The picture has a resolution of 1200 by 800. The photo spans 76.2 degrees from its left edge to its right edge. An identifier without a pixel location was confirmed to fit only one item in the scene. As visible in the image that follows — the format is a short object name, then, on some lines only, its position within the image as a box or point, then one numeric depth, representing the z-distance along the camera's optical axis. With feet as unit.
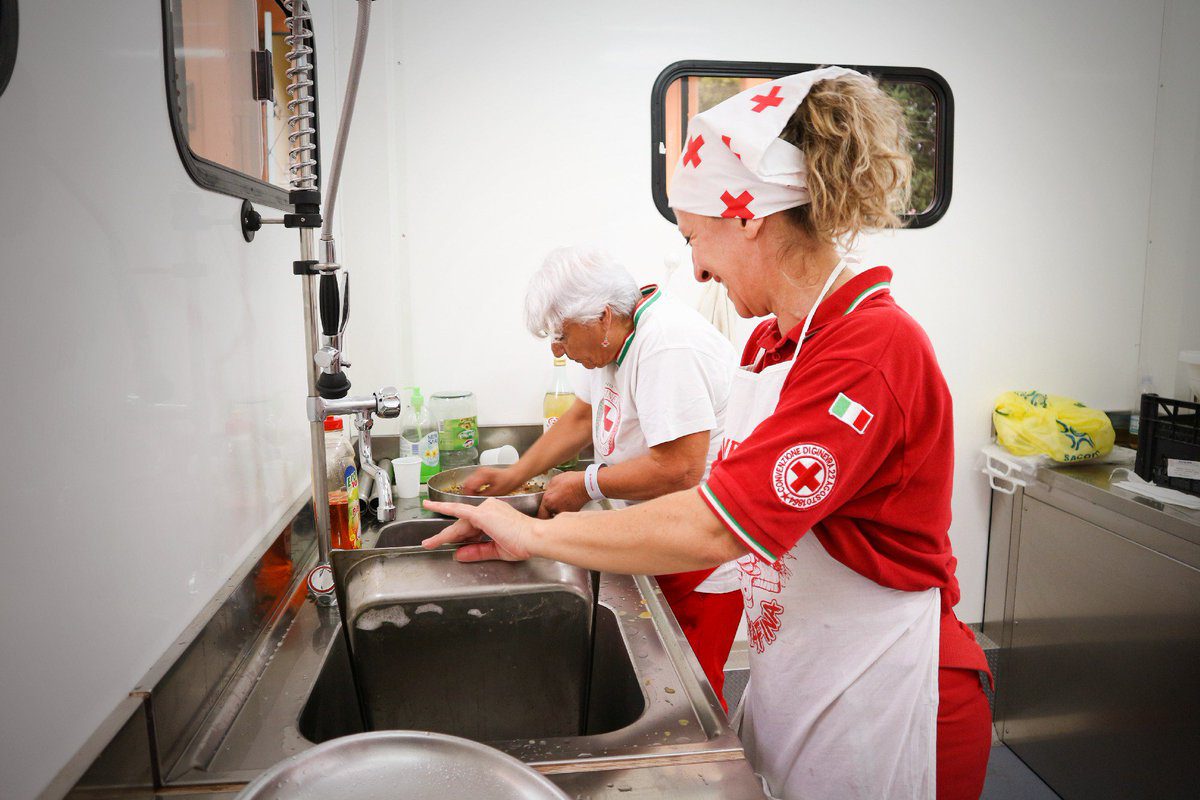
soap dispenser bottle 8.27
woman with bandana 3.34
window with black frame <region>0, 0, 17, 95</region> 2.20
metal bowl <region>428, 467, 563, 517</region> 6.00
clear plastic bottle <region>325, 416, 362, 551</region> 5.50
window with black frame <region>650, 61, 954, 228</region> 9.71
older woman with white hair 5.86
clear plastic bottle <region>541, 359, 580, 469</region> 9.57
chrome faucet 4.36
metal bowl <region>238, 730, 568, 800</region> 2.16
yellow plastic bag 9.68
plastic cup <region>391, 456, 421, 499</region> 7.48
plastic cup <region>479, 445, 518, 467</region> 8.46
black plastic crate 8.15
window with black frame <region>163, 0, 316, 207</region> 3.73
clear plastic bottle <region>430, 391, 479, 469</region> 8.93
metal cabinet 7.54
